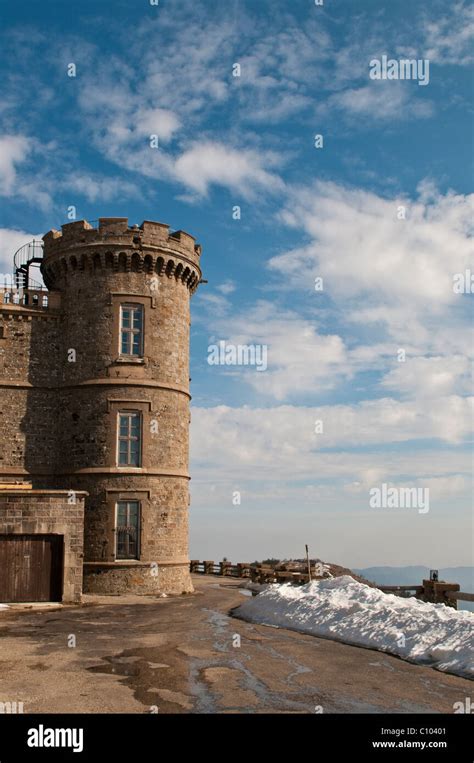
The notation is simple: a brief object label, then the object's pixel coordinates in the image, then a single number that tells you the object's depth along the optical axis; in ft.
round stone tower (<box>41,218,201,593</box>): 79.82
